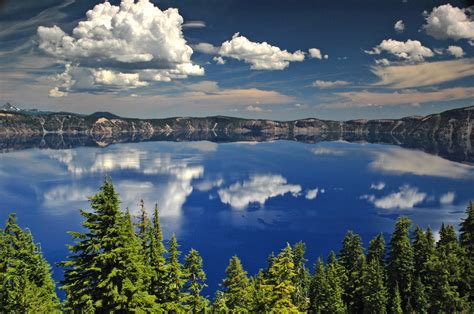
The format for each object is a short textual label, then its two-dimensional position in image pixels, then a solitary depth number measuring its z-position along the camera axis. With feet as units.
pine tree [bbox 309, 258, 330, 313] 160.97
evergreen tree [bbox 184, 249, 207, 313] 113.60
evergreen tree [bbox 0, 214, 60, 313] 102.06
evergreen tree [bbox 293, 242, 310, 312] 192.01
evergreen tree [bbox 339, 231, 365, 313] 176.74
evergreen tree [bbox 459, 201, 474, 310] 157.48
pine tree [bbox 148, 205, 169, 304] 102.21
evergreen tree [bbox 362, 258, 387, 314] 155.12
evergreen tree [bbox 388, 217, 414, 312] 173.36
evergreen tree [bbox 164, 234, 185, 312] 104.23
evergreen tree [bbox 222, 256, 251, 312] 126.03
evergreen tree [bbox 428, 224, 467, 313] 148.15
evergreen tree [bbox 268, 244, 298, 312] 80.02
